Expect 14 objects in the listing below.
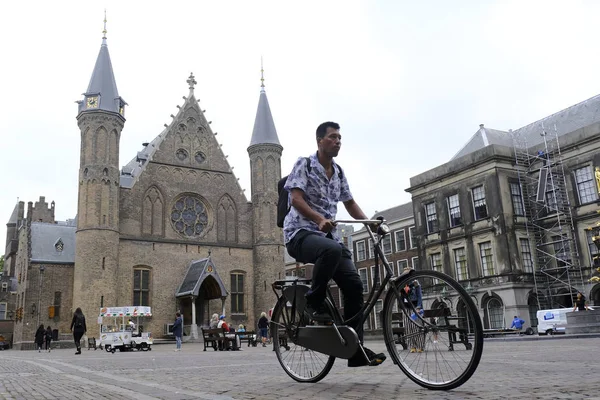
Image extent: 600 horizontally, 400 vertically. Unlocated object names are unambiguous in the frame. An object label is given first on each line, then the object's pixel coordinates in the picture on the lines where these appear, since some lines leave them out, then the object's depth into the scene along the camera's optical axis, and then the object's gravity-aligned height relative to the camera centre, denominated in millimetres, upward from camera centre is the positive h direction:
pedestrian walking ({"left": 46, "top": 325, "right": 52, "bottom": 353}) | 29453 +114
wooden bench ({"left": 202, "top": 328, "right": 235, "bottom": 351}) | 18830 -374
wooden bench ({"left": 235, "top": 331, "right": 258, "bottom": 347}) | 21947 -427
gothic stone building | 32781 +6128
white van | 25438 -638
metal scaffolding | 30766 +4691
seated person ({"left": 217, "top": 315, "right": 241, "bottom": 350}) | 18281 -356
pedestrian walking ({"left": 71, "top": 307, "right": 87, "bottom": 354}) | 18506 +340
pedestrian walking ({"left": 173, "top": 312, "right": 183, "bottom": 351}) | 21672 +4
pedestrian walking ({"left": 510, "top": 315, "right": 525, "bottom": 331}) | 27547 -670
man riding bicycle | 4504 +792
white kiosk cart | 22750 +259
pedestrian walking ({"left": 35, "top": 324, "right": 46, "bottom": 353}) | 27953 +131
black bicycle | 3846 -97
